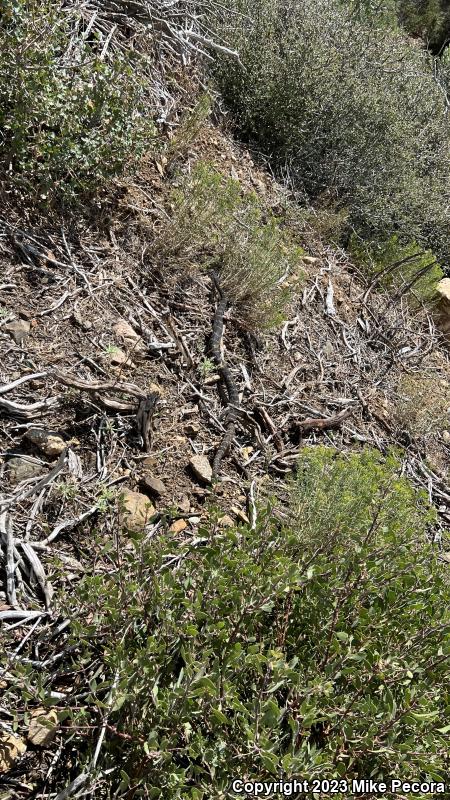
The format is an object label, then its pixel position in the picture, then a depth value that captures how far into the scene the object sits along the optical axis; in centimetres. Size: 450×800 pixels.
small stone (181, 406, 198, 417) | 301
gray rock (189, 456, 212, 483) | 279
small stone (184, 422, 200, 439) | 295
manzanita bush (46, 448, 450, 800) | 155
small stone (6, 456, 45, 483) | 232
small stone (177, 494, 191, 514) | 264
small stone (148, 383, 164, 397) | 295
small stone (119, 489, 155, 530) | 236
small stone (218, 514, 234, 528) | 264
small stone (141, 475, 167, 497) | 261
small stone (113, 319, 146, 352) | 305
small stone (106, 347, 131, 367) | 291
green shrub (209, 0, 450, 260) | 505
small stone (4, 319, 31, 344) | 272
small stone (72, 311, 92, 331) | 295
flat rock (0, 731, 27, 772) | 168
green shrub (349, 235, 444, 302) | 510
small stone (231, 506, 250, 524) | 279
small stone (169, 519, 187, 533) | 255
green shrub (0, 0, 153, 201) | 292
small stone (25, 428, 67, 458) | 243
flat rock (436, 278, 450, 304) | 537
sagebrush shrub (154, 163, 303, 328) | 351
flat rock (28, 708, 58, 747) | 171
